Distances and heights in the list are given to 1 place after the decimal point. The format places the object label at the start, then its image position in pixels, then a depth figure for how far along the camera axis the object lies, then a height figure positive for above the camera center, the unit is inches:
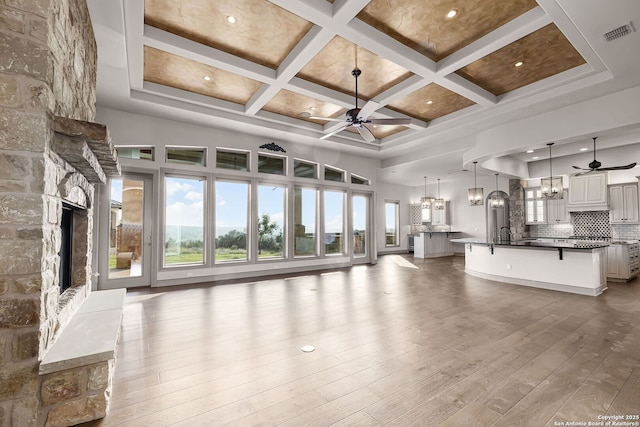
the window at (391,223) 497.5 -2.8
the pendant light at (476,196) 329.1 +26.9
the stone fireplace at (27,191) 69.6 +8.3
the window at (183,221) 247.6 +2.4
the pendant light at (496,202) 340.8 +20.6
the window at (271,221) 293.6 +1.7
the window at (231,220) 270.7 +2.9
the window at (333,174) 342.6 +55.7
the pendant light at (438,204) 463.5 +26.3
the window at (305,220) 316.8 +2.5
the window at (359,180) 365.1 +52.0
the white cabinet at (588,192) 306.5 +28.5
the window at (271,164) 293.2 +58.6
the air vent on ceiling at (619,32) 132.3 +84.8
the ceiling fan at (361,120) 181.9 +64.4
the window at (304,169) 317.1 +57.6
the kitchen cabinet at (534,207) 366.6 +16.0
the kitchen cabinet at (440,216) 482.0 +8.0
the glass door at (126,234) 220.4 -7.0
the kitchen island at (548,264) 211.5 -35.2
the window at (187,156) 248.7 +58.0
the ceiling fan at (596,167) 227.6 +40.3
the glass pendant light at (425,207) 445.4 +21.0
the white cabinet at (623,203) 291.0 +15.1
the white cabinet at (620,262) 259.4 -38.5
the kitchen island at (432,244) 441.4 -34.8
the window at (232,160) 270.8 +59.0
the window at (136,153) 227.2 +55.8
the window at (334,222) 340.1 +0.0
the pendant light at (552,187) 247.1 +26.9
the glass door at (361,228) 370.0 -7.9
